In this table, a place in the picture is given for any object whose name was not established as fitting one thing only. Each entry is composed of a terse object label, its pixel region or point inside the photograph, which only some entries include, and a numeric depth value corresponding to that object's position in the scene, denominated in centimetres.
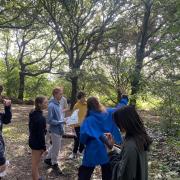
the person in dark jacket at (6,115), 335
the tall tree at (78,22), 1039
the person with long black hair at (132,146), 189
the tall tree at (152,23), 963
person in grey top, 413
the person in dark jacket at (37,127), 355
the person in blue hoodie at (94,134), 290
